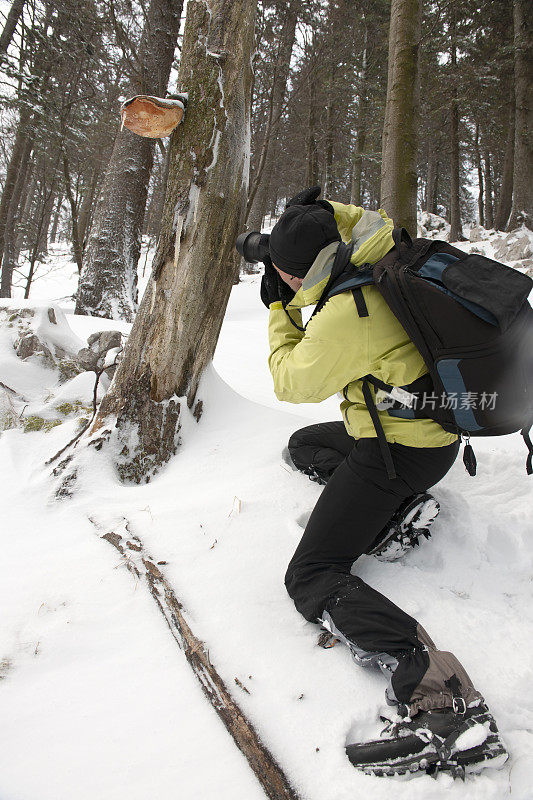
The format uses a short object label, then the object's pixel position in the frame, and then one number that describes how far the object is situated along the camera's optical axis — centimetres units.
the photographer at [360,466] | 142
